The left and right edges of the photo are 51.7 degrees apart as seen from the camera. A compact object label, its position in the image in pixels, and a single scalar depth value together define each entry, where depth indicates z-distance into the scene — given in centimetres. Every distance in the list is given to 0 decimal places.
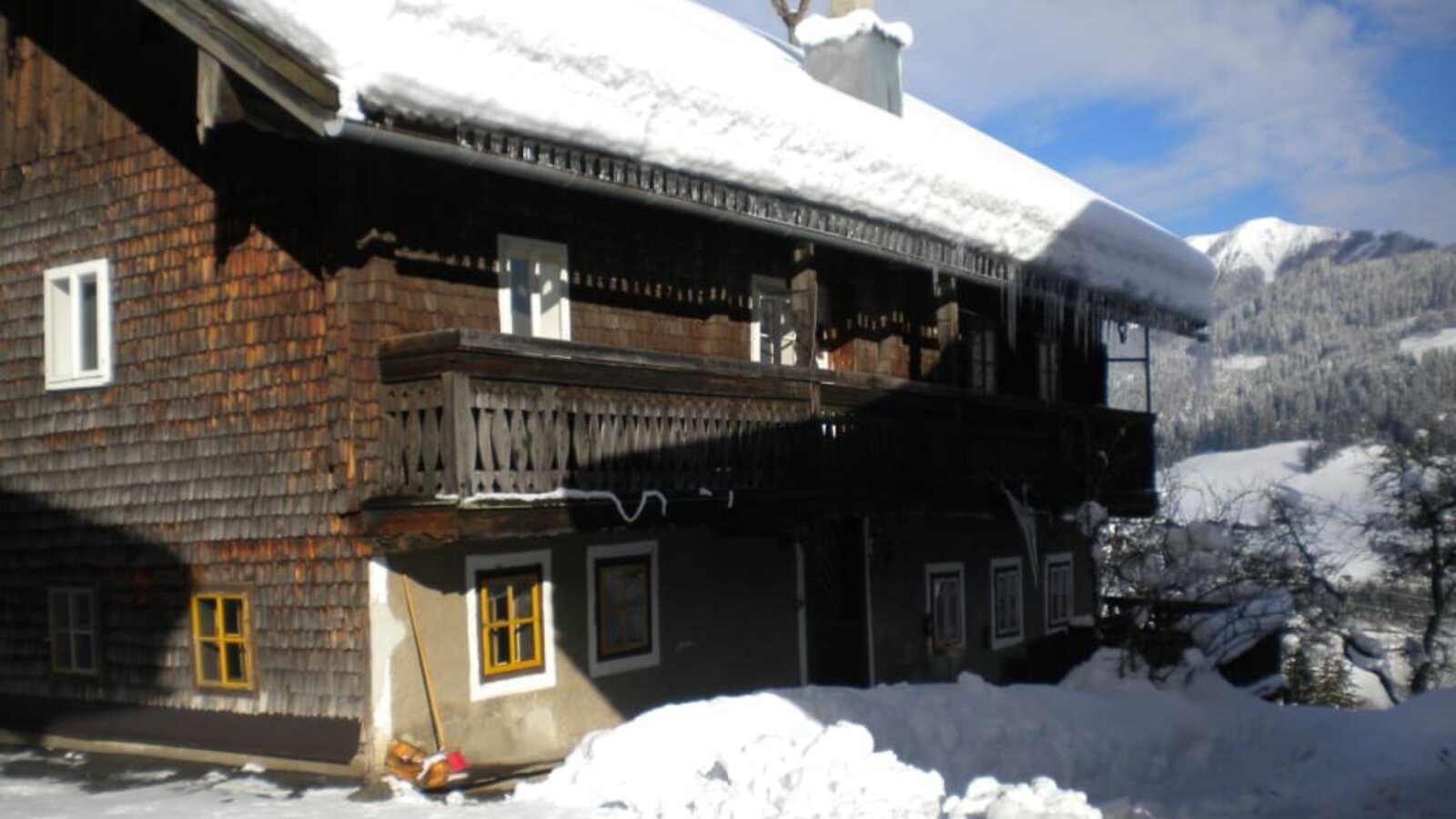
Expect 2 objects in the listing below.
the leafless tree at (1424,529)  2647
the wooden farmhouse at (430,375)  1120
